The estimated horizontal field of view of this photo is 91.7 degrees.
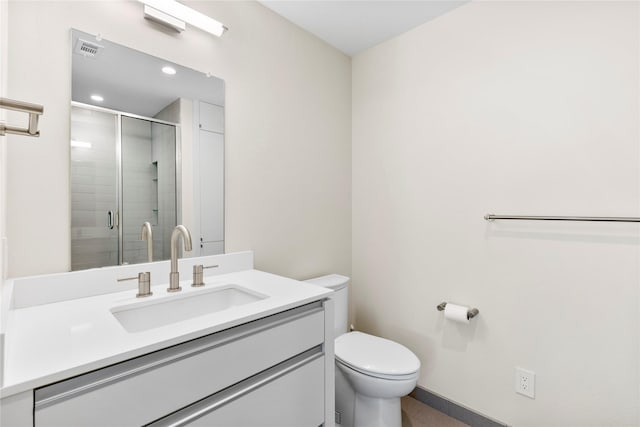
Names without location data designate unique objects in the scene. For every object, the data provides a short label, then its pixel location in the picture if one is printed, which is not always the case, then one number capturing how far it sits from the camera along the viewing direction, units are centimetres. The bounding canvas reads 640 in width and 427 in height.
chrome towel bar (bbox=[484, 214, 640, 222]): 124
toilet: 143
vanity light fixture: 128
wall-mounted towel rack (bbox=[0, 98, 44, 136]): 53
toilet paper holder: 166
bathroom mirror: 116
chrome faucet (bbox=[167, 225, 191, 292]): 119
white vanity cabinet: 66
